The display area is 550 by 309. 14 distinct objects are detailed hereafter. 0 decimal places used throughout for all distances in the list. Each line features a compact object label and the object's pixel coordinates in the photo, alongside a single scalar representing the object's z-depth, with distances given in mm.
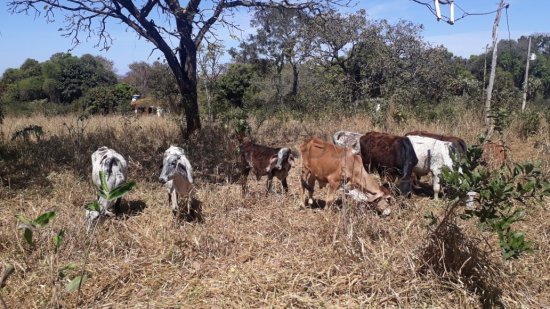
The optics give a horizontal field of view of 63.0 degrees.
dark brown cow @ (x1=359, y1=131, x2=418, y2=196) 6910
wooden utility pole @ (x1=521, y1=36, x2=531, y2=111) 12745
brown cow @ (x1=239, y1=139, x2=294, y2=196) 6422
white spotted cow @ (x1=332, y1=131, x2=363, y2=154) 8432
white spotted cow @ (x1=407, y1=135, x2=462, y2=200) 6863
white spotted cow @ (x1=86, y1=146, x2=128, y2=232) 5596
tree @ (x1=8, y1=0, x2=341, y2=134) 9609
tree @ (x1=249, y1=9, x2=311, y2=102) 19453
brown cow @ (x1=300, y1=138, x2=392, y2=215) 5715
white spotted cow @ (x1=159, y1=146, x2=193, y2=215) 5398
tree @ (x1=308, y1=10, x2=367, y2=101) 18072
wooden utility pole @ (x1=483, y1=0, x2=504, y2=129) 10047
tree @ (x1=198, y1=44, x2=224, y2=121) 13050
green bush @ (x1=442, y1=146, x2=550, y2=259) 3225
